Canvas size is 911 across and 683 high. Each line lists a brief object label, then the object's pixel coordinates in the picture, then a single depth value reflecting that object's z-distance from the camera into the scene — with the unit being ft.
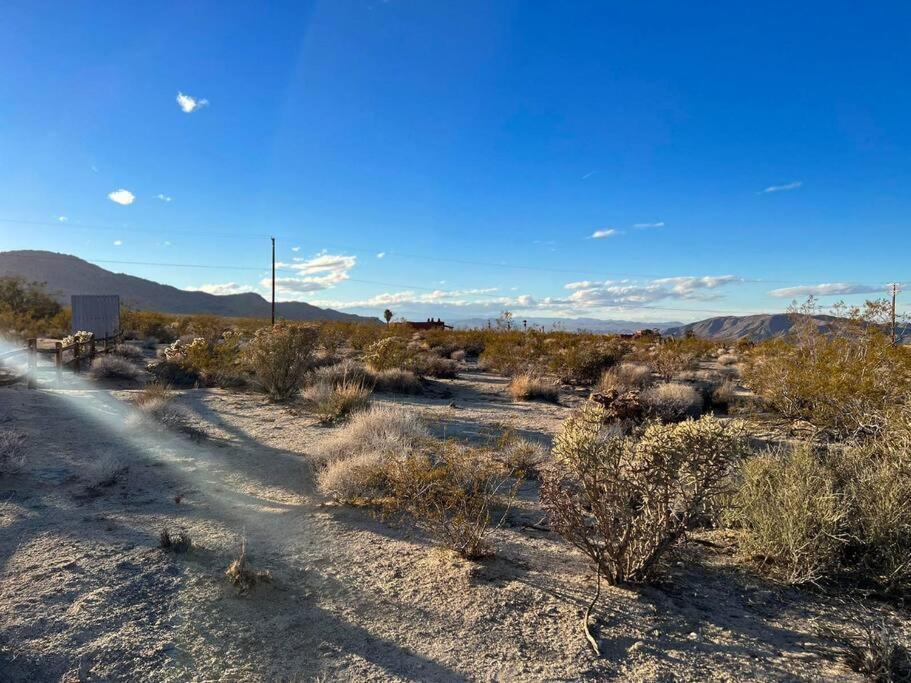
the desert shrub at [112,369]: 52.29
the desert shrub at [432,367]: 56.59
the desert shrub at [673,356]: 61.35
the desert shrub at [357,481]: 20.66
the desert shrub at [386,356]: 52.80
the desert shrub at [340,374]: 45.55
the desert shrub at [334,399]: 35.32
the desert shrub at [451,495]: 16.03
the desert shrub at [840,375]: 28.78
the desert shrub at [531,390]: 47.44
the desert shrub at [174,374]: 50.78
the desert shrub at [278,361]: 42.98
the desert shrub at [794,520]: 14.67
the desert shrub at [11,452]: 22.49
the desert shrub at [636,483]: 12.62
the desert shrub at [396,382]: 49.08
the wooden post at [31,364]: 44.94
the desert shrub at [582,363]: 57.21
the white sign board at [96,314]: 66.90
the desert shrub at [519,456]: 24.43
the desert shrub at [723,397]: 43.42
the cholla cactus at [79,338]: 60.62
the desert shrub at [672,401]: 36.37
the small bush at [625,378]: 48.44
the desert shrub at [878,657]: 10.82
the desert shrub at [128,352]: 67.29
